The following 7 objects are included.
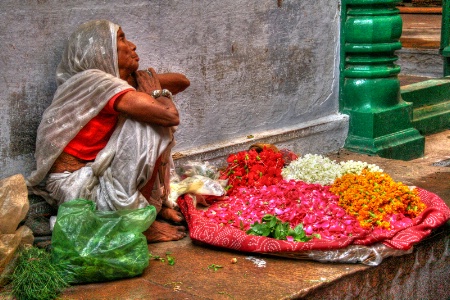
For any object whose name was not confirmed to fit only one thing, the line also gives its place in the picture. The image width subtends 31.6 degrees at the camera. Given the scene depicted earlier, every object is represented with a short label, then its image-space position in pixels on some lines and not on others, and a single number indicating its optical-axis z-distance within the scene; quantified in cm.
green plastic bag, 395
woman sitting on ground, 445
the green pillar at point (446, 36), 898
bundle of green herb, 380
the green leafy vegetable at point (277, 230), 446
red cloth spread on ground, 432
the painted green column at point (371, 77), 663
